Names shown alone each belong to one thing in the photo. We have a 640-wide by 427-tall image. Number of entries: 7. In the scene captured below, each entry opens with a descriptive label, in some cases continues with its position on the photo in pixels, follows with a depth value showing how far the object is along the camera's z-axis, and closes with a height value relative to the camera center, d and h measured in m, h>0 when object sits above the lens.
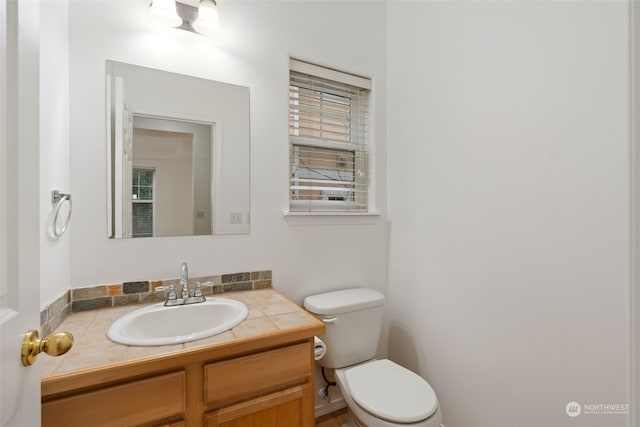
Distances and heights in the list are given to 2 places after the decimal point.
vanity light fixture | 1.30 +0.89
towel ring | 1.03 +0.01
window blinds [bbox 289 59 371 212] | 1.74 +0.45
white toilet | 1.16 -0.80
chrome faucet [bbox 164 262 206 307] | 1.24 -0.38
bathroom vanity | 0.76 -0.51
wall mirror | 1.27 +0.26
